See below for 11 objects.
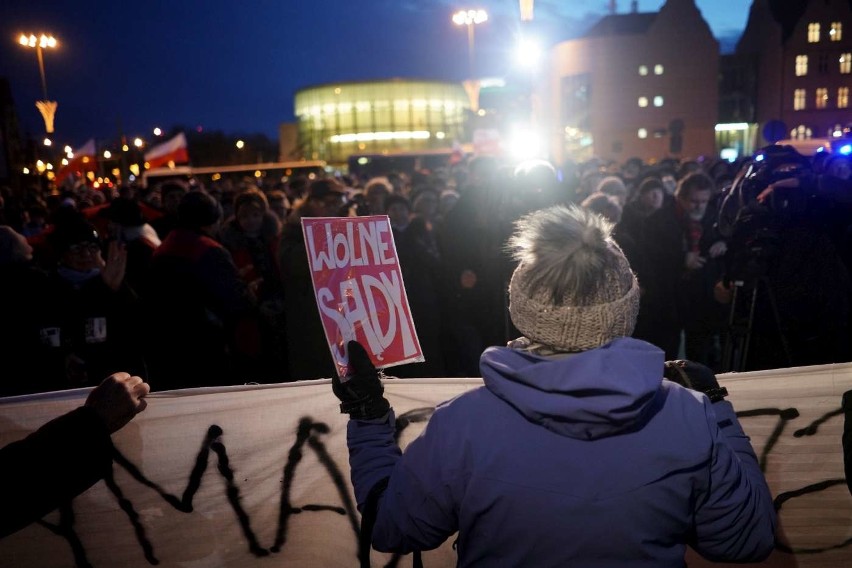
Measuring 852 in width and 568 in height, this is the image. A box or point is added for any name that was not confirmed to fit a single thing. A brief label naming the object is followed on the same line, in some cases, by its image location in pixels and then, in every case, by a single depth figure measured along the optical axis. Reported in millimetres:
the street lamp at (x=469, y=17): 28828
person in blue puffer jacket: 1429
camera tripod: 4402
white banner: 2863
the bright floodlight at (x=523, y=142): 21828
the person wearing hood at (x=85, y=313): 3834
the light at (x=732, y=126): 59344
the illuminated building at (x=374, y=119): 96750
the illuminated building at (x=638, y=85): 54250
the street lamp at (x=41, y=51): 19322
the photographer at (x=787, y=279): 4367
